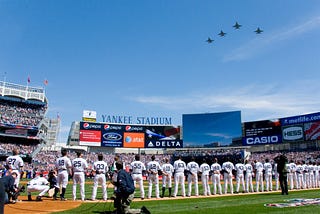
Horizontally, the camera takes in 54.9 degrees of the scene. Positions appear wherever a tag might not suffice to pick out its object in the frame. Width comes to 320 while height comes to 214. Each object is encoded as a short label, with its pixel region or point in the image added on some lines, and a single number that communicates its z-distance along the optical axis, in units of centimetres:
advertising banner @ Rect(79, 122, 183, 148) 5491
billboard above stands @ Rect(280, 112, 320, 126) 4647
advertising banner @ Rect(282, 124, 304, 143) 4828
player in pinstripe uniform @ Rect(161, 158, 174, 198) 1552
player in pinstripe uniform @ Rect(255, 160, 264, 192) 1884
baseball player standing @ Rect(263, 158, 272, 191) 1931
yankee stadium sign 6150
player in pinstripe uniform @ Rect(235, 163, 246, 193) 1800
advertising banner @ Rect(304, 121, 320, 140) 4621
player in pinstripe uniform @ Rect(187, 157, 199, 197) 1606
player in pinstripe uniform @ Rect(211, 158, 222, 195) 1669
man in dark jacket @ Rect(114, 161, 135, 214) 846
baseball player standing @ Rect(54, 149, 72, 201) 1277
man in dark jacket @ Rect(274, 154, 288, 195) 1535
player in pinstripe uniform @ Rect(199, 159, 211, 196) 1638
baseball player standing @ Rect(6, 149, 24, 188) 1236
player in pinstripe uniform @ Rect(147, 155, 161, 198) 1462
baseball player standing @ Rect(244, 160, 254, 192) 1812
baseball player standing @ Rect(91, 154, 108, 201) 1277
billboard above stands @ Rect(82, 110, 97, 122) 6425
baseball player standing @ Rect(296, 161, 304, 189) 2073
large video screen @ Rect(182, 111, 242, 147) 5512
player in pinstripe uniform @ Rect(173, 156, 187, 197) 1580
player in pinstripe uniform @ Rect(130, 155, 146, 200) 1384
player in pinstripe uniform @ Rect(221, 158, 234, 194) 1728
